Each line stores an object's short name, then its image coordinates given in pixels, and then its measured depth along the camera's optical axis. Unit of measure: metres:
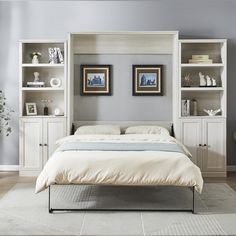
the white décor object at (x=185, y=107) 6.13
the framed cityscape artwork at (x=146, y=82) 6.35
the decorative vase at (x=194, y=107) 6.23
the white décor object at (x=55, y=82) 6.20
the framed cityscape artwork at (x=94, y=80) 6.36
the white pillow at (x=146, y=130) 5.93
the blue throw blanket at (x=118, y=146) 4.57
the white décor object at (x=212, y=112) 6.10
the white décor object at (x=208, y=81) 6.08
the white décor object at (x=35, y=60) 6.08
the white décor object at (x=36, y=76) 6.17
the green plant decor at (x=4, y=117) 6.34
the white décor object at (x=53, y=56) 6.06
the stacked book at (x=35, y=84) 6.09
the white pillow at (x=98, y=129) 5.88
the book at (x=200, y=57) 6.04
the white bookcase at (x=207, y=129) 5.97
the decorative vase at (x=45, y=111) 6.26
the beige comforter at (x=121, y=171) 4.09
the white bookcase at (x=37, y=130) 6.00
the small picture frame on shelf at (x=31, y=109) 6.18
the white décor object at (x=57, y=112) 6.16
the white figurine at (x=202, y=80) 6.12
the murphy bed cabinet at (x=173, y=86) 5.99
